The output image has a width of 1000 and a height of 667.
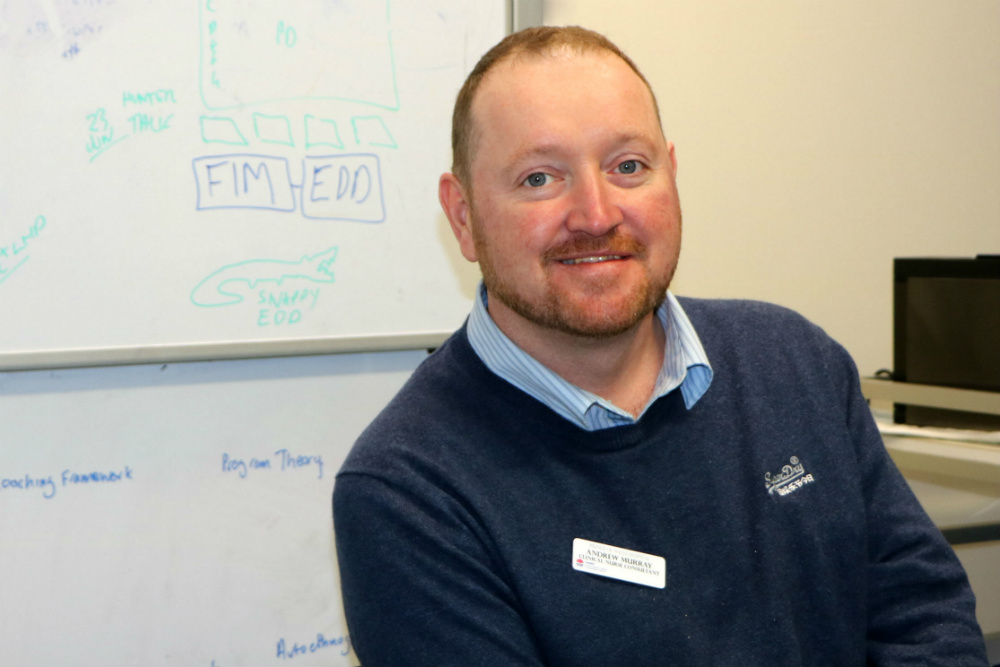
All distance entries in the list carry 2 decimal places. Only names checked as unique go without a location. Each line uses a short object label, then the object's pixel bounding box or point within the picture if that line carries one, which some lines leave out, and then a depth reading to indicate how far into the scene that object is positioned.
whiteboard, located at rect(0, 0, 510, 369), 1.45
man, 1.04
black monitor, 1.90
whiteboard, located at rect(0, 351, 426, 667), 1.49
